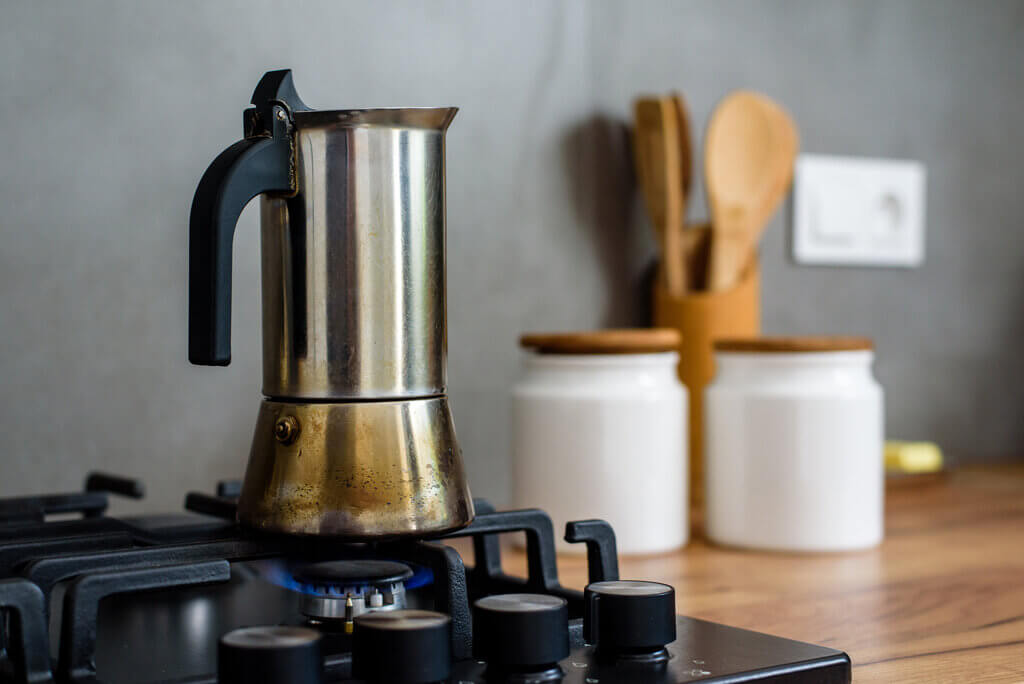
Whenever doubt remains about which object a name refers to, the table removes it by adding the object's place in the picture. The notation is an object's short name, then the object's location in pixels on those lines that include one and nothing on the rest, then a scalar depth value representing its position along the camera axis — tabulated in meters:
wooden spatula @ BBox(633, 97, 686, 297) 1.14
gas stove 0.46
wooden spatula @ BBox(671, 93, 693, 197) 1.16
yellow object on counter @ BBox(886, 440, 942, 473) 1.28
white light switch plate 1.34
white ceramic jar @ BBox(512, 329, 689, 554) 0.91
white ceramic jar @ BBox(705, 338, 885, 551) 0.94
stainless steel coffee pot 0.57
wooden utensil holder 1.12
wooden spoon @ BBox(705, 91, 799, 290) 1.15
